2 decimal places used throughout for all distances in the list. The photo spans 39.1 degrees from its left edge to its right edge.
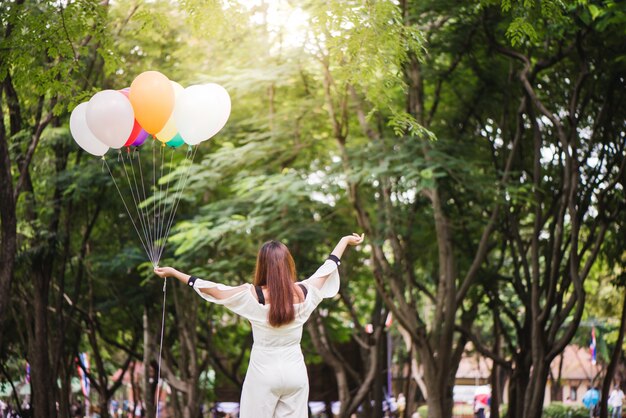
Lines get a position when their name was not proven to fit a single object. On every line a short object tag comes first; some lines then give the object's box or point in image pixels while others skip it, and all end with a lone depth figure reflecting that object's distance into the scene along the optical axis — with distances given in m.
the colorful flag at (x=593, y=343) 30.33
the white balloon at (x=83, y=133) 8.47
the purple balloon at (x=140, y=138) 8.77
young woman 5.21
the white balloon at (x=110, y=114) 8.01
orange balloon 7.88
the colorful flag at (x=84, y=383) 28.45
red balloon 8.45
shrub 30.07
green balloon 8.84
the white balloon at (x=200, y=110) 8.19
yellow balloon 8.21
